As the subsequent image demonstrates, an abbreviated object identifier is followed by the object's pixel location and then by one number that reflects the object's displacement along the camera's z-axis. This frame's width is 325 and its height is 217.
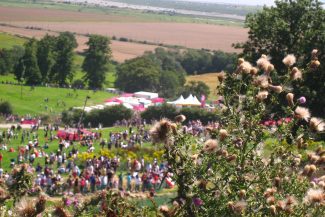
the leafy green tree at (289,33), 26.91
